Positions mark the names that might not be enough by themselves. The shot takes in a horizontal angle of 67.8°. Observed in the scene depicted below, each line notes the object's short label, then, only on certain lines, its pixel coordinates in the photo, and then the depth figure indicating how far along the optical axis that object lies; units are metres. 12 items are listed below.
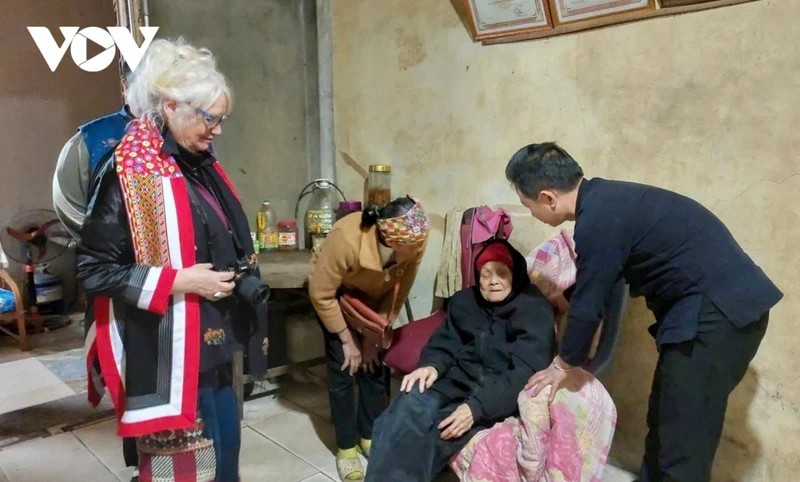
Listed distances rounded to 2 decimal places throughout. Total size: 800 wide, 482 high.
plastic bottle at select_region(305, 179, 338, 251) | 2.81
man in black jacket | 1.40
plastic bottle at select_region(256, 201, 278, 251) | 2.83
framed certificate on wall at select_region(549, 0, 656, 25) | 1.85
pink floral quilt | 1.55
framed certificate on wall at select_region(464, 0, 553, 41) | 2.07
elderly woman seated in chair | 1.62
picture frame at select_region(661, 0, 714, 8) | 1.75
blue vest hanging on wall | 1.44
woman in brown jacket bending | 1.83
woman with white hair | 1.30
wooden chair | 3.38
